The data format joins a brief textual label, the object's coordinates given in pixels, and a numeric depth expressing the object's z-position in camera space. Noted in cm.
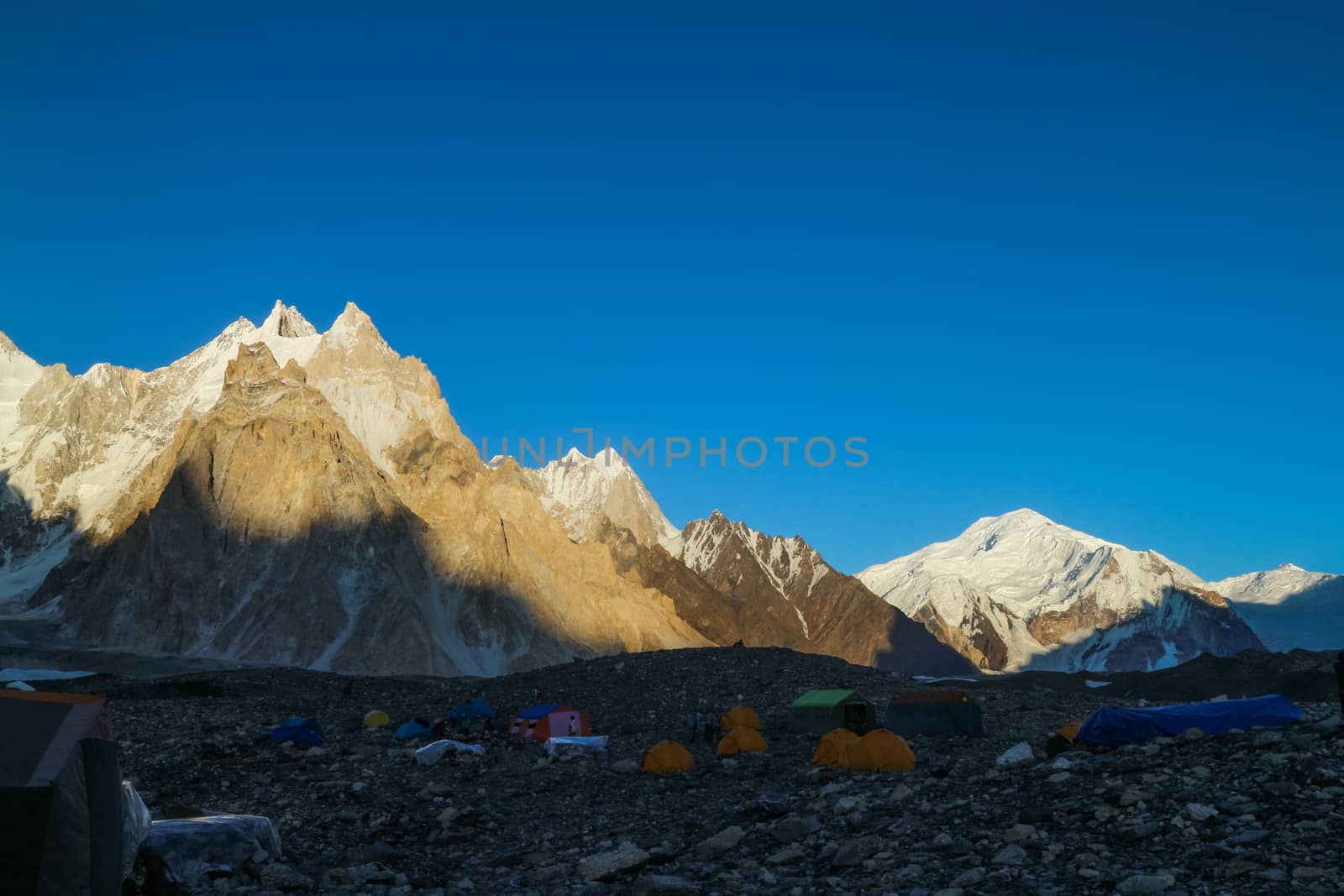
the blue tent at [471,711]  3925
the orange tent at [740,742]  3062
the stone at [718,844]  1714
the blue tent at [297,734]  3231
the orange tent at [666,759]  2753
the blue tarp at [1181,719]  1931
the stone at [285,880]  1606
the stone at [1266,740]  1688
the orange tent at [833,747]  2631
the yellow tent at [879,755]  2470
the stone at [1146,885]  1204
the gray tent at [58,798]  1182
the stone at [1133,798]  1527
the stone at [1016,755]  2188
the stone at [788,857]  1616
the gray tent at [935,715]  3431
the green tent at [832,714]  3484
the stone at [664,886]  1477
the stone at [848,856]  1535
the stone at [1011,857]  1403
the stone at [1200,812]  1415
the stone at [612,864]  1612
